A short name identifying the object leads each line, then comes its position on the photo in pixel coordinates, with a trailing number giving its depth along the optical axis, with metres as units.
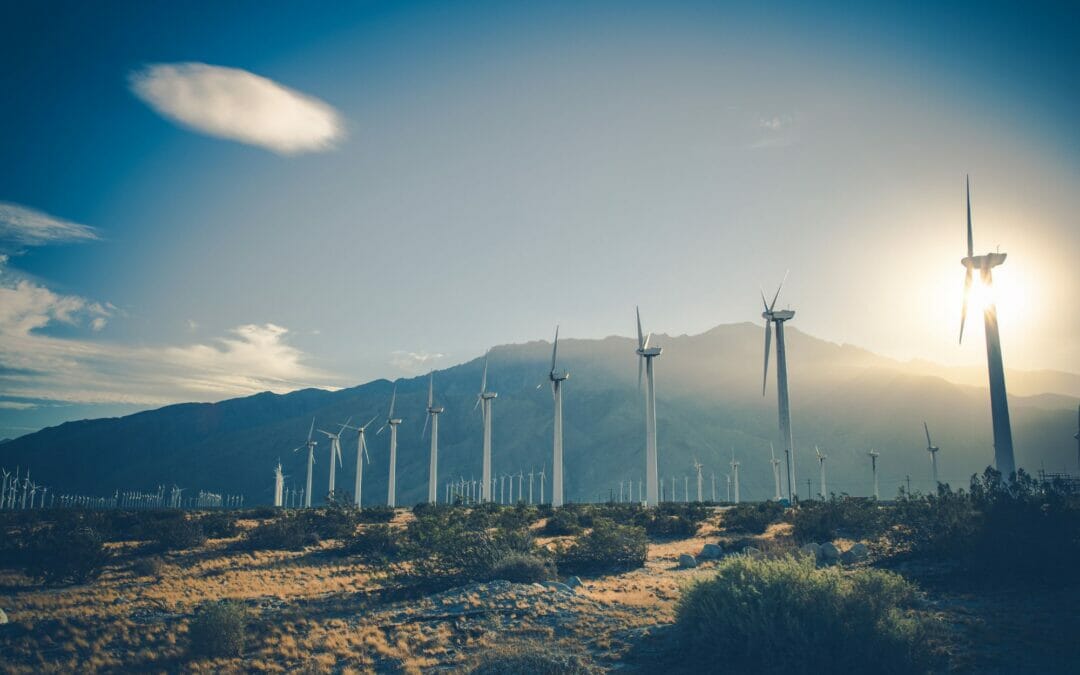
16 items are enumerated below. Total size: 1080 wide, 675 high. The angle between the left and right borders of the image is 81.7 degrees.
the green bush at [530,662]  14.91
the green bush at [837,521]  34.74
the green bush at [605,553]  29.12
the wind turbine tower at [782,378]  56.59
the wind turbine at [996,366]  33.25
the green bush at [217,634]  19.08
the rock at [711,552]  32.22
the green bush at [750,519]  41.81
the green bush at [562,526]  43.34
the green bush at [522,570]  24.62
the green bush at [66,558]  30.86
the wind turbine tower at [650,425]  66.19
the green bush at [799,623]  13.90
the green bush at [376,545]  37.38
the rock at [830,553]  28.06
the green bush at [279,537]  41.56
